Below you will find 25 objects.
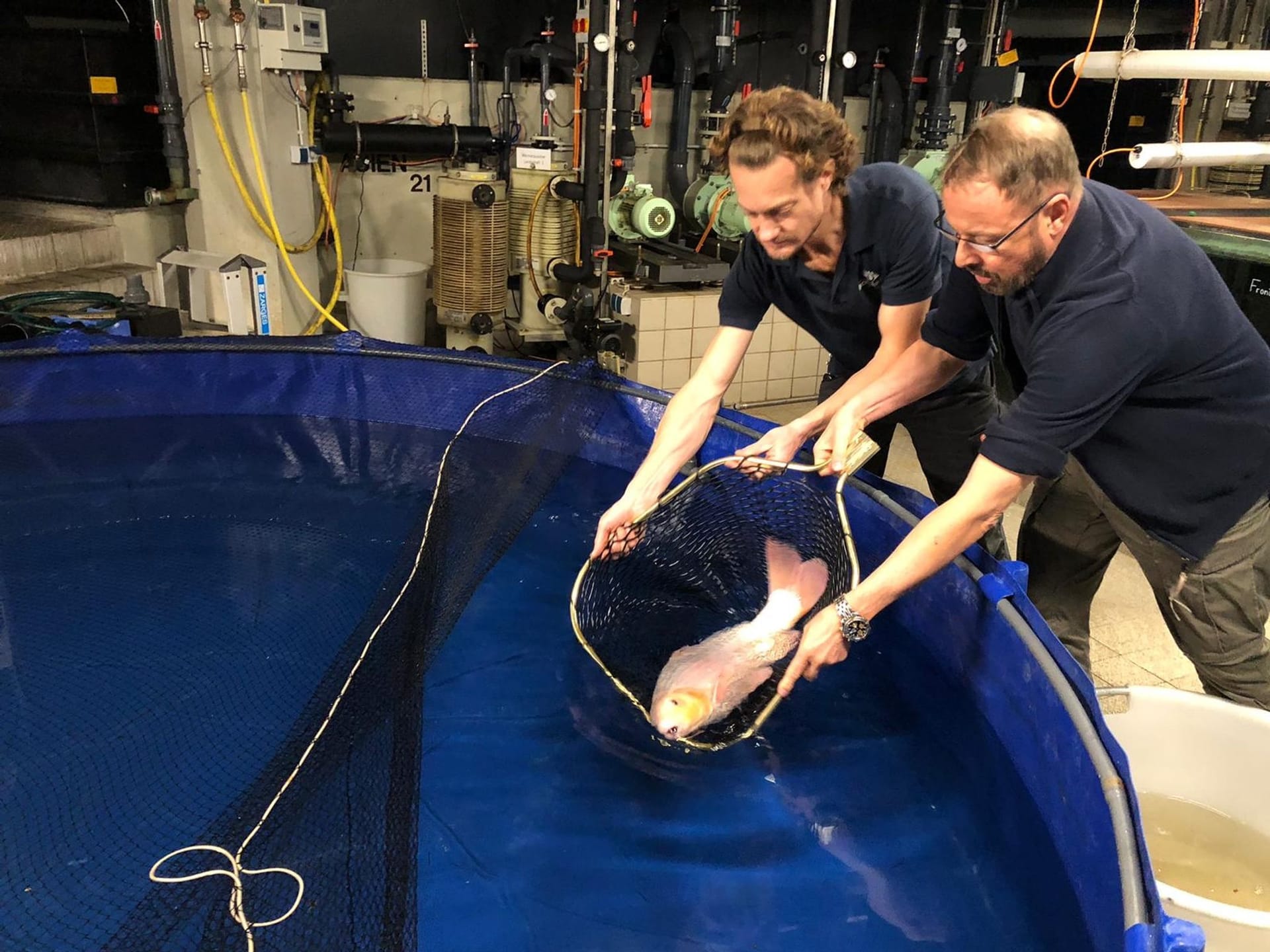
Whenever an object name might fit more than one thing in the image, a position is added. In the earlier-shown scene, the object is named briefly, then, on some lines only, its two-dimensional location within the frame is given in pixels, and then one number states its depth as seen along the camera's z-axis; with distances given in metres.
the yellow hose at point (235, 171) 3.80
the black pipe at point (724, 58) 4.38
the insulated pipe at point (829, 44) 3.99
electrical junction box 3.69
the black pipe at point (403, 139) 4.07
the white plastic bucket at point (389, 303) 4.12
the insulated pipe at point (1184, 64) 2.24
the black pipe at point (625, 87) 3.69
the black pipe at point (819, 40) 4.14
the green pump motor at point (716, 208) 4.25
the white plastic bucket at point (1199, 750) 1.51
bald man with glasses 1.24
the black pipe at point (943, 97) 4.70
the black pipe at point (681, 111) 4.60
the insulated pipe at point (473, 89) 4.32
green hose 3.23
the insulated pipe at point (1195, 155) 2.31
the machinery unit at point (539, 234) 3.99
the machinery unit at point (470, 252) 3.89
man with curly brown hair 1.60
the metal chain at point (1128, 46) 2.49
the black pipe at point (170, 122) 3.72
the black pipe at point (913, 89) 4.88
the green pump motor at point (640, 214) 4.07
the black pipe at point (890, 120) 5.04
